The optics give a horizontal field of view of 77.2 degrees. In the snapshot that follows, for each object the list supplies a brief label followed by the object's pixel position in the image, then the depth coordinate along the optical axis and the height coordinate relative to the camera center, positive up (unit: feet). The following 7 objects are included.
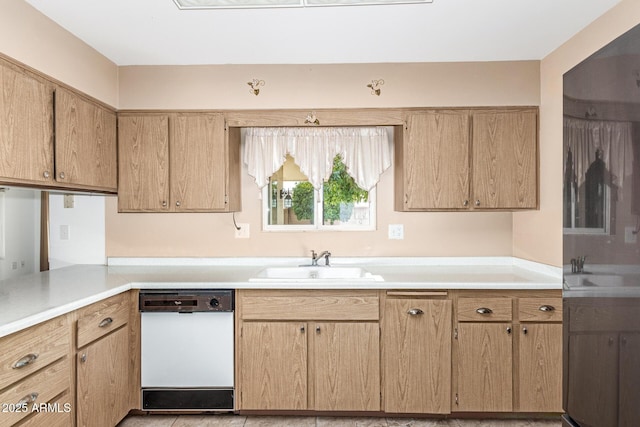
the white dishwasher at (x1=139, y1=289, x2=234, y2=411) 8.00 -2.82
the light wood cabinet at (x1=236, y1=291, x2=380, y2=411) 8.02 -2.71
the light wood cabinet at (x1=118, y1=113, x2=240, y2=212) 9.17 +1.10
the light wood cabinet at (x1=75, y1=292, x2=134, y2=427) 6.59 -2.72
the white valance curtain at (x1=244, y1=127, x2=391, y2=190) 9.93 +1.50
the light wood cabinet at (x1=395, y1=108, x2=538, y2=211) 8.98 +1.16
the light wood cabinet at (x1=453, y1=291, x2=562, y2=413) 7.84 -2.77
